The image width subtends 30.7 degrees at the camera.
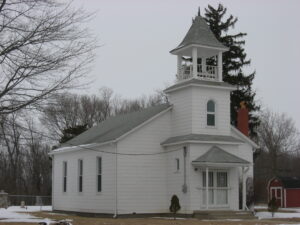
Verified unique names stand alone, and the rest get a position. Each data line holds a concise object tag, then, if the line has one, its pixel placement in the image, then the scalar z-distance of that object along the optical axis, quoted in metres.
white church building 30.80
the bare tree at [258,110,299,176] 76.44
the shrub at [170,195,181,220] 29.49
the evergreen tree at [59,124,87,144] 51.75
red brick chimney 42.78
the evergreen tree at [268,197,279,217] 33.78
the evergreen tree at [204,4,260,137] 52.25
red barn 49.84
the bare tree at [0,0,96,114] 17.64
